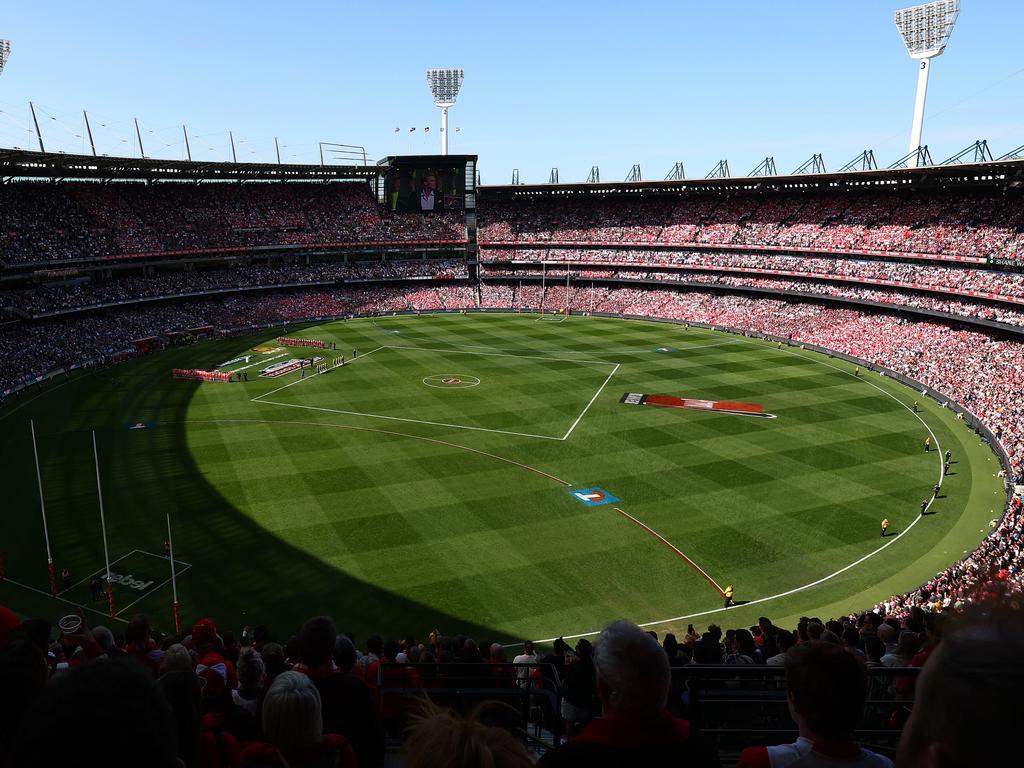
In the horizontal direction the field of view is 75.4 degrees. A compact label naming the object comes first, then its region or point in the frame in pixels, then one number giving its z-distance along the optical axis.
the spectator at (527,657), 13.87
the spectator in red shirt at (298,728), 3.96
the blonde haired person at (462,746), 2.44
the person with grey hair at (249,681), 7.62
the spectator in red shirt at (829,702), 3.54
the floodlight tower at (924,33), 71.38
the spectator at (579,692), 8.75
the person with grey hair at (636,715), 3.52
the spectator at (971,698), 1.65
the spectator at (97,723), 1.85
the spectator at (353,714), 5.25
